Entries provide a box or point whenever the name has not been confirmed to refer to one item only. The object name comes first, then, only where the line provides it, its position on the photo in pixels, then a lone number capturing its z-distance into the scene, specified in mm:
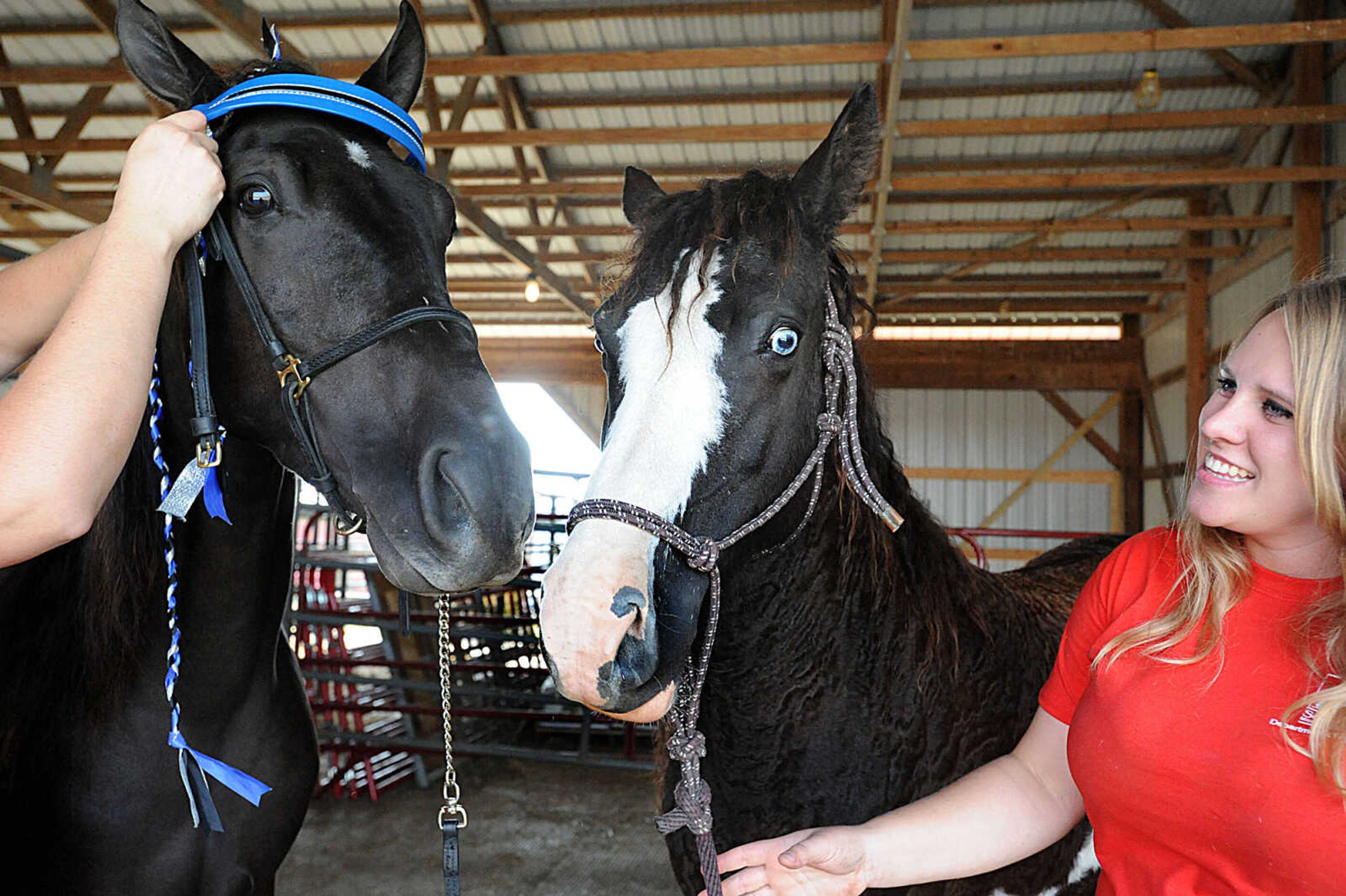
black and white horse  1357
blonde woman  1124
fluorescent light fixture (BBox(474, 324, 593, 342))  15227
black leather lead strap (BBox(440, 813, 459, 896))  1522
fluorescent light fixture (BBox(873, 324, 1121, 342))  14320
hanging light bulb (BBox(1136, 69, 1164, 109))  7363
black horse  1335
